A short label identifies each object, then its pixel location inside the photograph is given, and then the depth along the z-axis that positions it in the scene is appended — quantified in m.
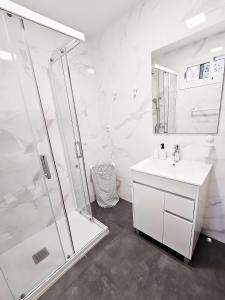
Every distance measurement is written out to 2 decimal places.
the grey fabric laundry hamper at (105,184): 2.17
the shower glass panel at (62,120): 1.60
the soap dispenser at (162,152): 1.61
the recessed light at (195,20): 1.16
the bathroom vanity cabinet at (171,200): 1.14
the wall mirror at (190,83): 1.22
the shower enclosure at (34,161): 1.30
